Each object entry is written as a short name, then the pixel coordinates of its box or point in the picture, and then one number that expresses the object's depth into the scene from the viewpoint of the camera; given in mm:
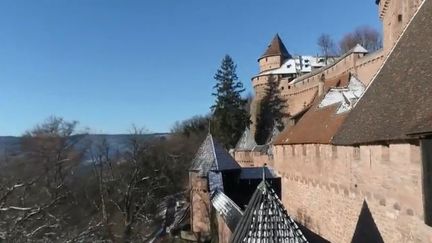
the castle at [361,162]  7957
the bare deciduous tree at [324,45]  70375
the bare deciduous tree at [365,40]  61312
